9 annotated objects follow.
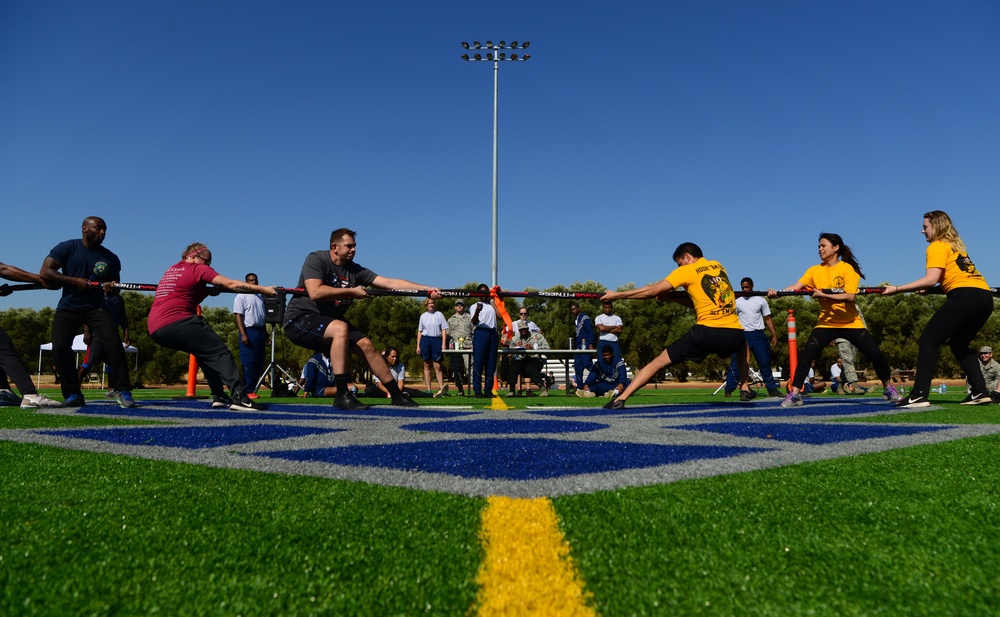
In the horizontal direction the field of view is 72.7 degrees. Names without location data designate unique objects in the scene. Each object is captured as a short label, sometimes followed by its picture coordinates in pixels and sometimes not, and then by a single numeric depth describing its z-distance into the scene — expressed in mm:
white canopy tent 20406
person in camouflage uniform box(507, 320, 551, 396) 15117
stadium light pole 29500
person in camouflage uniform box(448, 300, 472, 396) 15328
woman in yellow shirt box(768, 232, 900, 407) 7336
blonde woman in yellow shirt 6828
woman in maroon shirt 6836
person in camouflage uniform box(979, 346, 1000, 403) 12977
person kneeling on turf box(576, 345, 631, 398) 13528
